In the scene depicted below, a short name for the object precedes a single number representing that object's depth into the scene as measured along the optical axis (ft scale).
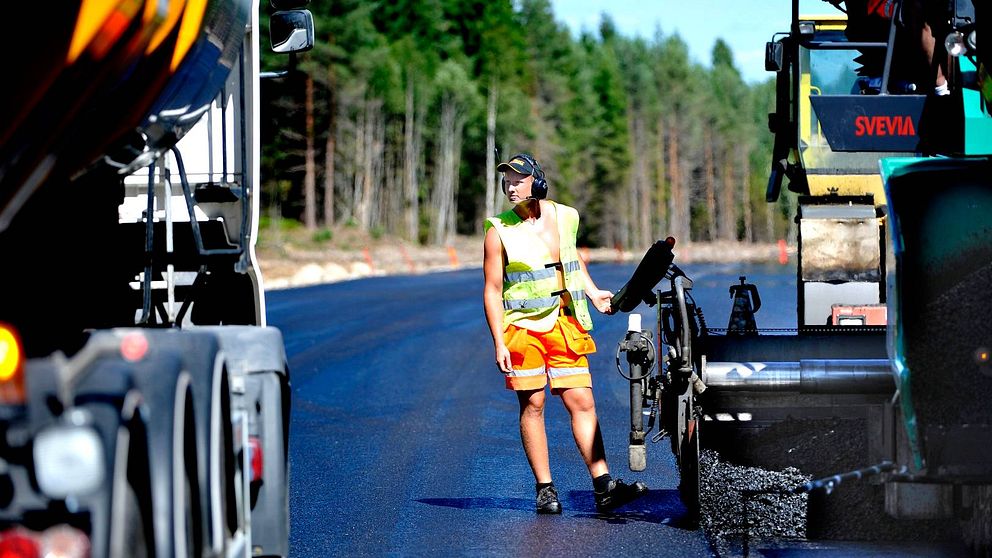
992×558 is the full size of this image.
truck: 23.39
